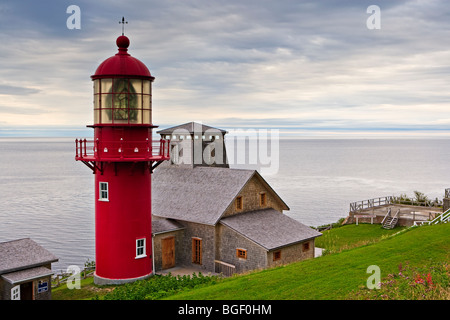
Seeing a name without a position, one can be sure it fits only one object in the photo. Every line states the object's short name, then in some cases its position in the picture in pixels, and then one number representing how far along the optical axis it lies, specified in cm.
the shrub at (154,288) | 1827
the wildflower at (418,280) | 1191
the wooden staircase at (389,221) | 3503
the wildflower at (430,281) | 1164
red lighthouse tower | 2056
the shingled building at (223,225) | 2345
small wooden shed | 1797
